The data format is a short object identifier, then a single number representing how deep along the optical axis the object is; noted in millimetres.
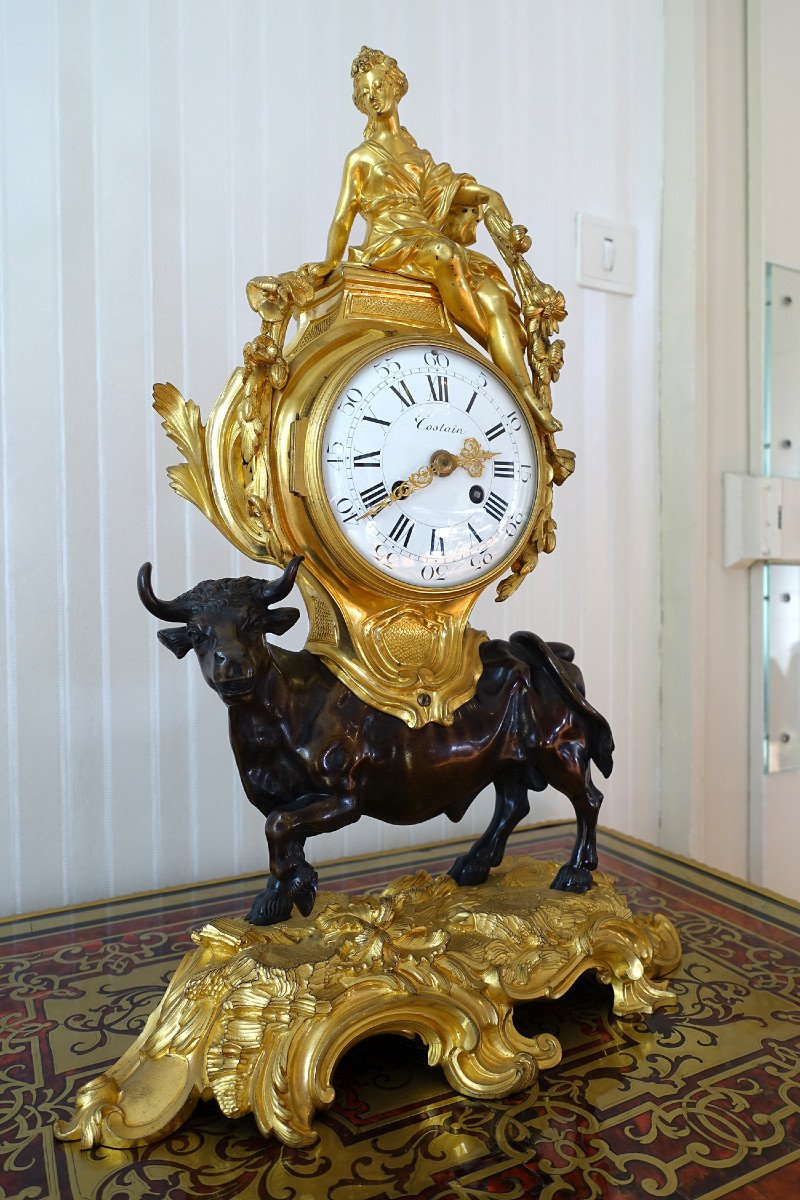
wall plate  1462
